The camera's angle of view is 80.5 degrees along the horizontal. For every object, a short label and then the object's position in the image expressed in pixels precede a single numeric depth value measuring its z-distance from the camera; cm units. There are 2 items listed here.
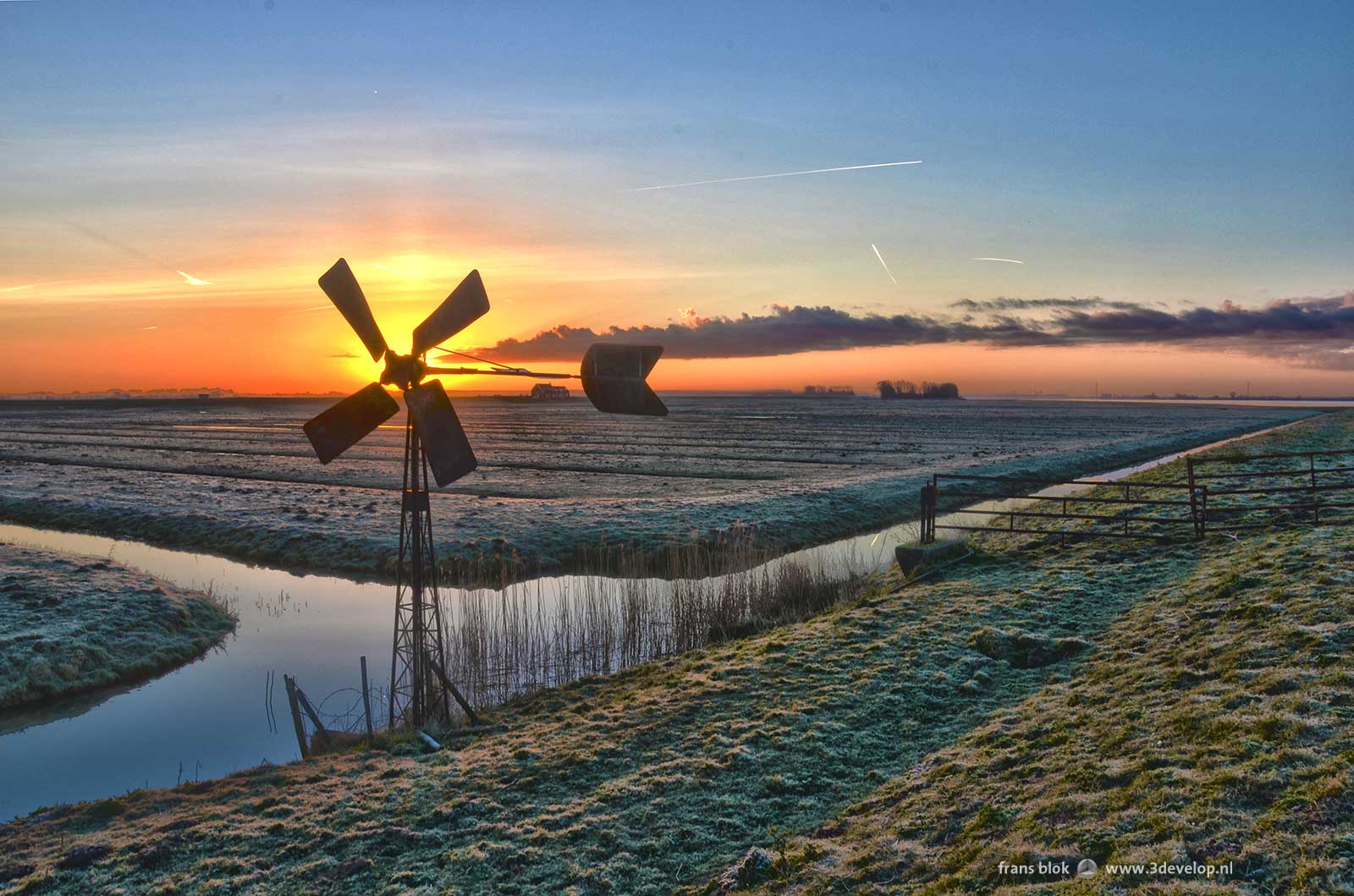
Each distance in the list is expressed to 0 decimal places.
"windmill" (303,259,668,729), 1151
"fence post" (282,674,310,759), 1164
